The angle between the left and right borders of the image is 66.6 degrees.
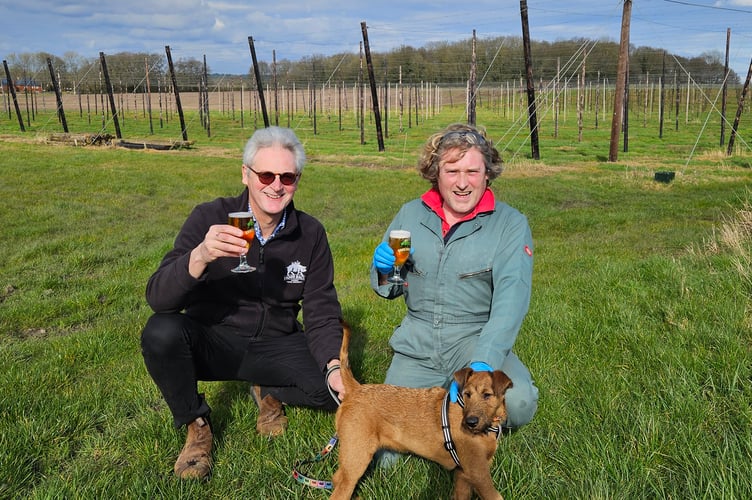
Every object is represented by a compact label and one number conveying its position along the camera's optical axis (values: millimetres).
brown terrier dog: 2533
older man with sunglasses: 3203
